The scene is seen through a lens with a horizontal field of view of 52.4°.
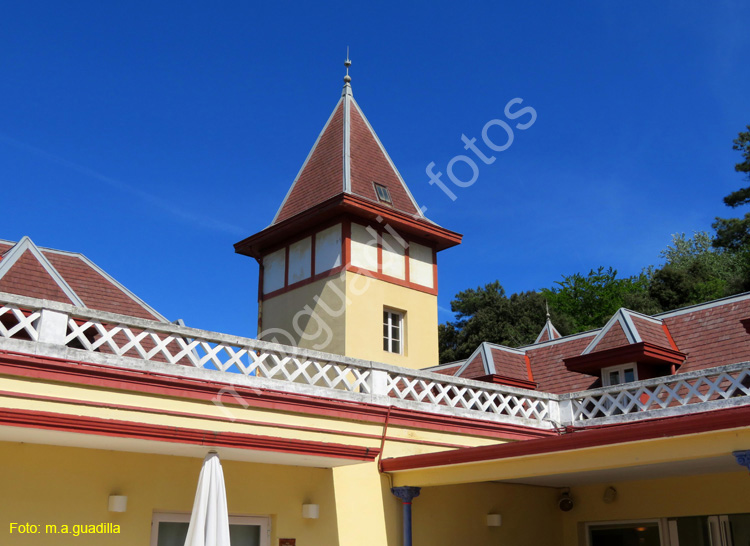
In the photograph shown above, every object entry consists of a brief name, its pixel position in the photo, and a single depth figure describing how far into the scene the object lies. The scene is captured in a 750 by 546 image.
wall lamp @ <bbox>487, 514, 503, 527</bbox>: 12.00
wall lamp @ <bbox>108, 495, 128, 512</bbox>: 8.62
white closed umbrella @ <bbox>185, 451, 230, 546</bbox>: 7.87
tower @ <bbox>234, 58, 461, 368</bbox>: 18.06
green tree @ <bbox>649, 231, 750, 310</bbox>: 34.93
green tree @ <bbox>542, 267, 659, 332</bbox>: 40.38
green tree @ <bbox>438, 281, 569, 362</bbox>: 38.03
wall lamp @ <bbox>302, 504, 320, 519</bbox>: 10.12
